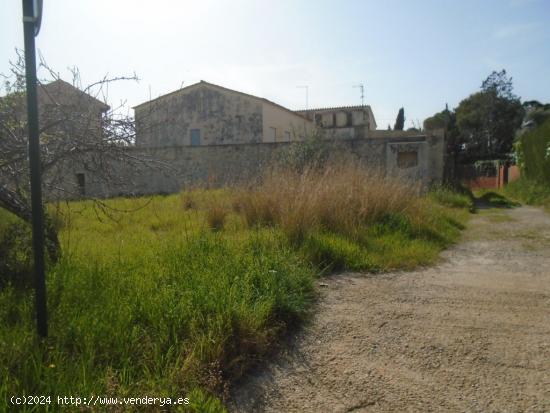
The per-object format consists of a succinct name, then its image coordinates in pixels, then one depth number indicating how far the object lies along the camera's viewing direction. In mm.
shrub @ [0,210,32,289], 3008
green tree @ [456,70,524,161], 35375
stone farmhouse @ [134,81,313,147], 21828
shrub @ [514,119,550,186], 12400
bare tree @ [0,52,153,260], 3377
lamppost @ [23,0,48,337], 1891
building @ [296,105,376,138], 32906
